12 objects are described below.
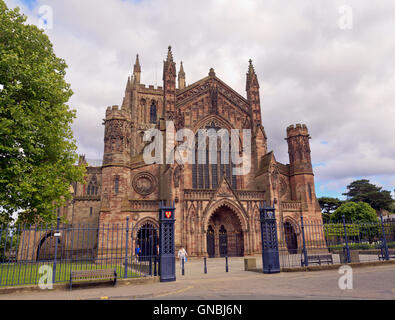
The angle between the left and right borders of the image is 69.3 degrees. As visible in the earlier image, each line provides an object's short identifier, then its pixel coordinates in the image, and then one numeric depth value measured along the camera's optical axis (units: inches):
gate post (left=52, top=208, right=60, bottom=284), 422.1
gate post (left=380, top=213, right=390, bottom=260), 641.7
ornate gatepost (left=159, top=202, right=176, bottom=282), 489.4
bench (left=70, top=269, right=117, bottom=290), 419.2
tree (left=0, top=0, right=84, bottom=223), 570.3
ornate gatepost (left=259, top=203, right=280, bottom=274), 542.6
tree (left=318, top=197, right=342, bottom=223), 2787.9
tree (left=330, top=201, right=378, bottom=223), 1879.9
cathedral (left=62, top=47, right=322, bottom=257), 1019.9
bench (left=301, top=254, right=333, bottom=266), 586.7
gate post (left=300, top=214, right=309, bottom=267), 559.5
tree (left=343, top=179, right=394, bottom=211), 2593.5
